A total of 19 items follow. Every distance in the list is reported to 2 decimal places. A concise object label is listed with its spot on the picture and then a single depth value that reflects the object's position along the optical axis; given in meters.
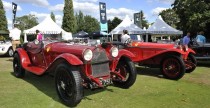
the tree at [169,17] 47.86
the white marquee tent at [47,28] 15.51
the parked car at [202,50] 8.00
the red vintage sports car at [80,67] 3.64
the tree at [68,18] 33.01
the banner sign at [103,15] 12.24
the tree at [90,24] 49.67
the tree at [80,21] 50.16
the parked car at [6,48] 10.12
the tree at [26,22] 46.89
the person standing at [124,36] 7.89
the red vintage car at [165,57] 5.75
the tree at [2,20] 27.32
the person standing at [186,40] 8.86
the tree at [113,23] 42.97
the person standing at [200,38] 9.03
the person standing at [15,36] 9.00
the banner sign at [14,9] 13.93
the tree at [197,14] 17.91
